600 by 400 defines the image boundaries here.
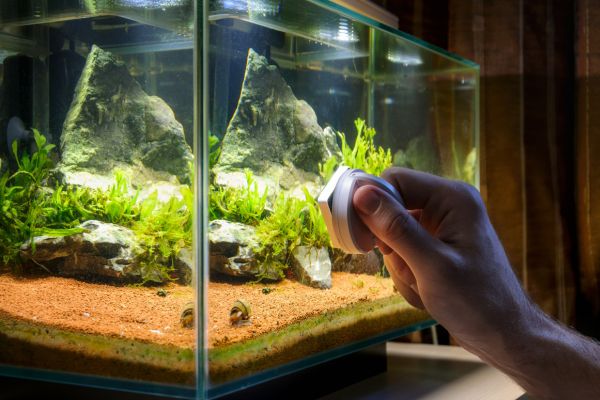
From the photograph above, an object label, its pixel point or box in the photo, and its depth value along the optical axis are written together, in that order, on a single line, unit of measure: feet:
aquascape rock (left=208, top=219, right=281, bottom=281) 2.52
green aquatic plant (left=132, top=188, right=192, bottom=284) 2.51
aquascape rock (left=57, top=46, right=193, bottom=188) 2.55
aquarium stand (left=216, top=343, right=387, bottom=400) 3.08
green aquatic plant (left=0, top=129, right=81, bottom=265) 2.91
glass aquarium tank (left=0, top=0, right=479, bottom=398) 2.50
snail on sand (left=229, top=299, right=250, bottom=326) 2.57
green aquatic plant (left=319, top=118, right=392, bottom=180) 3.35
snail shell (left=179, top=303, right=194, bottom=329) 2.45
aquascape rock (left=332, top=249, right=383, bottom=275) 3.26
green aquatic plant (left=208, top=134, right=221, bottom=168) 2.50
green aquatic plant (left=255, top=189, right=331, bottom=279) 2.82
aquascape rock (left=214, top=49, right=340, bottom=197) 2.65
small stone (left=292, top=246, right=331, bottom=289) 2.98
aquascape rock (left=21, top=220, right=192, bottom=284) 2.57
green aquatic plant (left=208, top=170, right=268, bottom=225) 2.54
